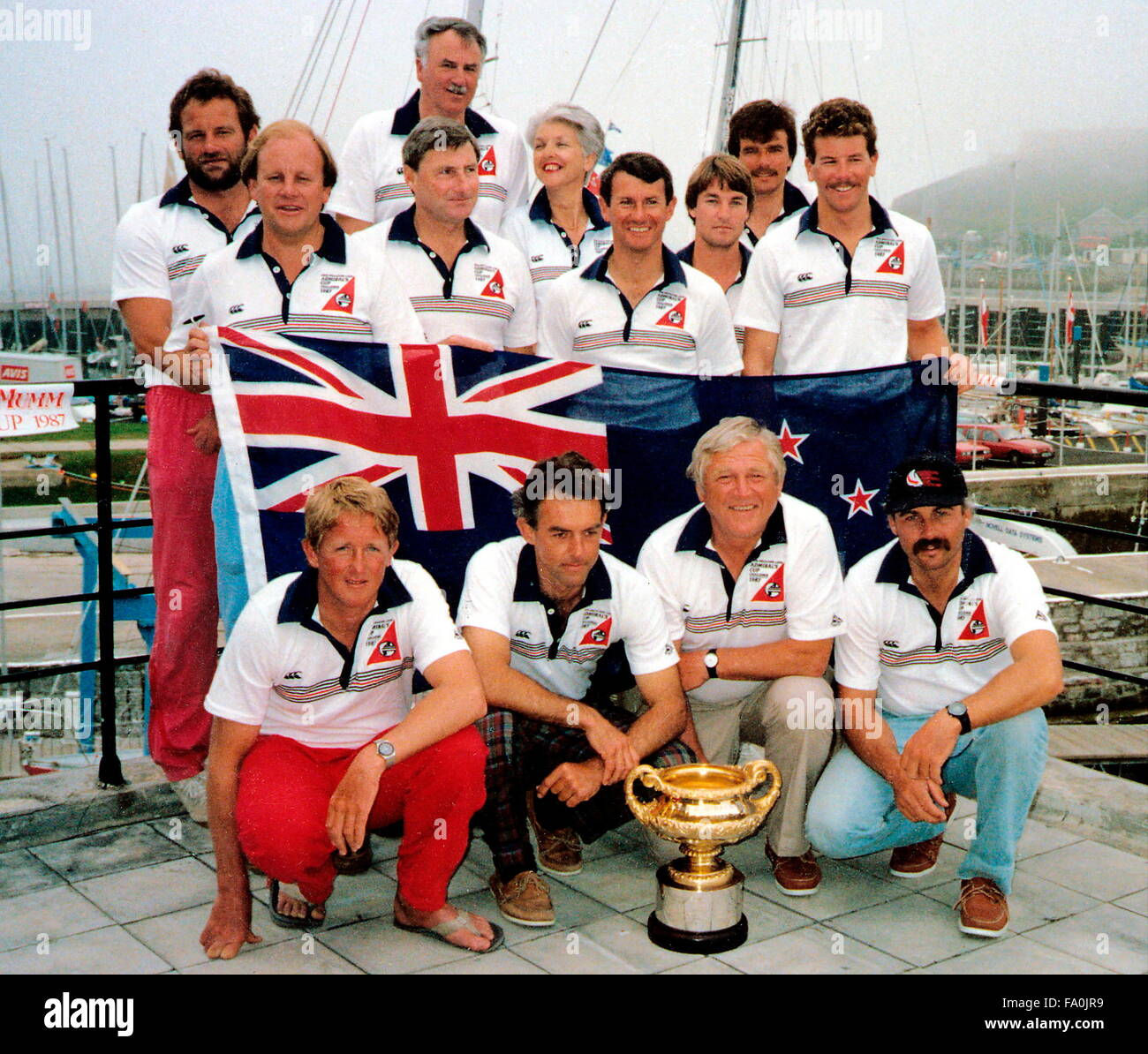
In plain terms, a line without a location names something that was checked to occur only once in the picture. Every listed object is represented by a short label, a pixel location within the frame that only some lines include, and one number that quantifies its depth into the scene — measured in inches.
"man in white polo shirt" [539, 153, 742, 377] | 173.3
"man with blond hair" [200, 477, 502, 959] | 131.6
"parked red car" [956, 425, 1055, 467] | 1510.8
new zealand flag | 157.8
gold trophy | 134.7
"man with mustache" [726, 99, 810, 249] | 201.0
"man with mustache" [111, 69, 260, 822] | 164.9
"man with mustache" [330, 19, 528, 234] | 189.9
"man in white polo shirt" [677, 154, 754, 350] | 184.2
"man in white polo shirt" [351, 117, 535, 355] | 165.9
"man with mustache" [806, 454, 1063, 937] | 142.8
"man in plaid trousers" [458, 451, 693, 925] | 144.3
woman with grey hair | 193.6
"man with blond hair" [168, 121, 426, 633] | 153.9
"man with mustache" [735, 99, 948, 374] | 174.9
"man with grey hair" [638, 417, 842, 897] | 152.1
